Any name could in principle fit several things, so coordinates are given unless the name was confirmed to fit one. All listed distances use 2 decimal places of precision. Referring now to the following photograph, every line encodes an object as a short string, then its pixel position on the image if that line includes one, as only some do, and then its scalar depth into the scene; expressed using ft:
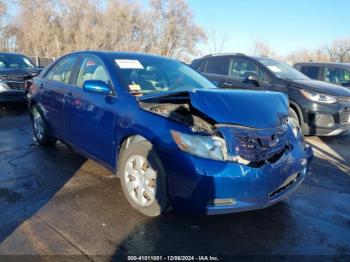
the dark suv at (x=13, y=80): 30.48
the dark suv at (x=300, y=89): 22.72
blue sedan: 9.82
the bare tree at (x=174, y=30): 156.97
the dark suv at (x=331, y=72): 32.12
